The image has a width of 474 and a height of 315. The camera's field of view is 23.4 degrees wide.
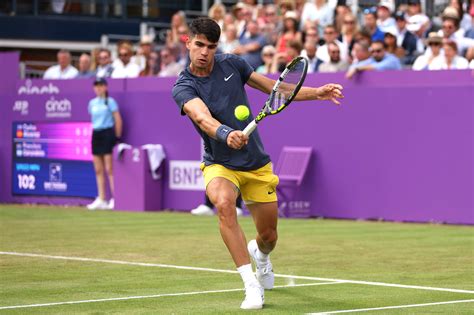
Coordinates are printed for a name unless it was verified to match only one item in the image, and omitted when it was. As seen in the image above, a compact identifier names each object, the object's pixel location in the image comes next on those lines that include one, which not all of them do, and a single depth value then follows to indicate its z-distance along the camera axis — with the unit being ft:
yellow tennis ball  27.96
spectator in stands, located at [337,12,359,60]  64.34
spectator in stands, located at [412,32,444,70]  57.41
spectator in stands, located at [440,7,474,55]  59.47
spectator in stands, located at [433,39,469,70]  56.18
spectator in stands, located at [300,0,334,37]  70.59
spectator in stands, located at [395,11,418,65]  63.21
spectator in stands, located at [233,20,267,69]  67.41
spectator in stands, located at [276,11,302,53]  65.72
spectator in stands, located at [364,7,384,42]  63.93
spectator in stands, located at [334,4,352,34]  67.62
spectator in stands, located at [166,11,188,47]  76.59
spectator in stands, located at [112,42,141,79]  73.05
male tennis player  28.07
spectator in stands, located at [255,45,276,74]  64.64
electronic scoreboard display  71.87
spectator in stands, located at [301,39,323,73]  62.85
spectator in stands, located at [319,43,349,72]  61.16
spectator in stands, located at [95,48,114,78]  74.54
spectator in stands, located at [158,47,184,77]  71.19
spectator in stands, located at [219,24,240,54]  70.18
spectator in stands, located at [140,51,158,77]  72.13
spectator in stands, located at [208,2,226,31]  75.97
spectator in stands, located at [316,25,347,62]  62.80
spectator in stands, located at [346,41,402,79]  58.65
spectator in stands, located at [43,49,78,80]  76.64
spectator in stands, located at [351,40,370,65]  59.77
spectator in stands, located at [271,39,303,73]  61.77
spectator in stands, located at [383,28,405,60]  60.95
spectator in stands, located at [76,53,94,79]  76.35
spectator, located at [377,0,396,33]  66.59
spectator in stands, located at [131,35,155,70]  73.51
